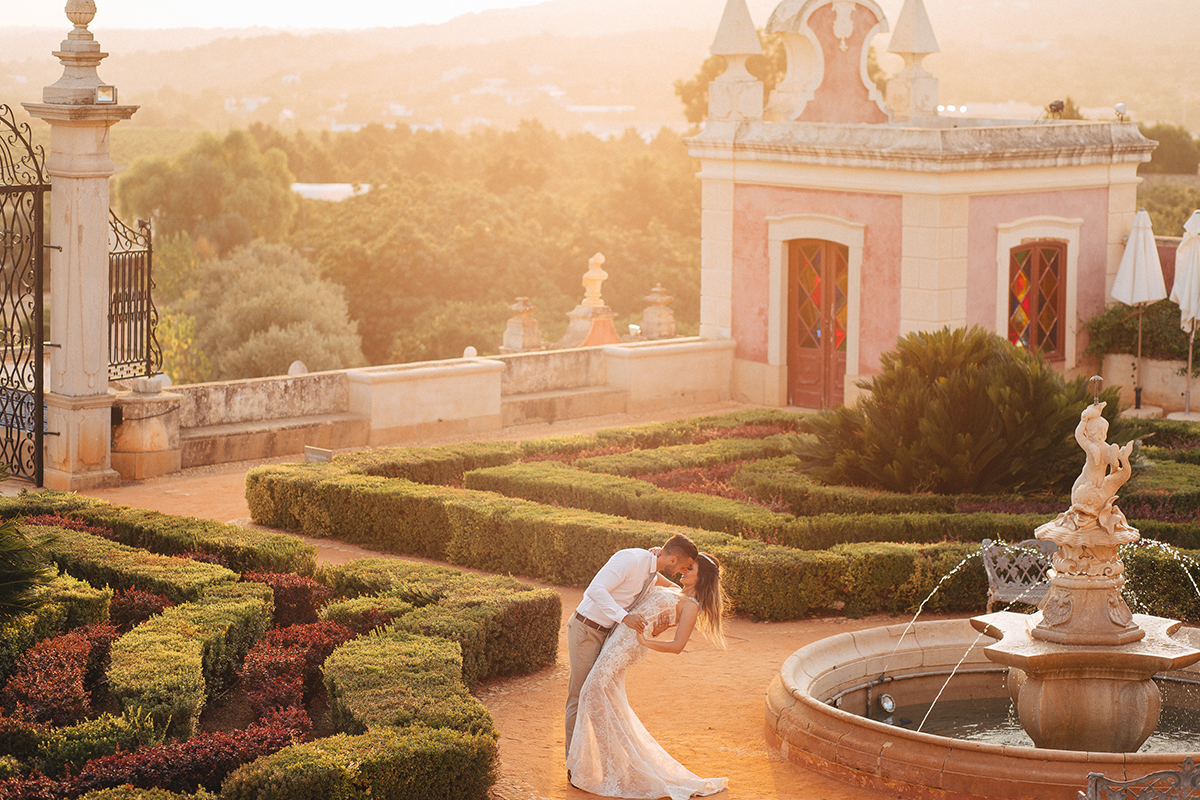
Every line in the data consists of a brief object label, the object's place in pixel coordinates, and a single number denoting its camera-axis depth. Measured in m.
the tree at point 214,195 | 71.62
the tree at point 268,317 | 45.25
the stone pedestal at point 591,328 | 26.56
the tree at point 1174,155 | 59.12
